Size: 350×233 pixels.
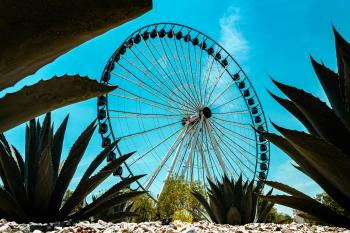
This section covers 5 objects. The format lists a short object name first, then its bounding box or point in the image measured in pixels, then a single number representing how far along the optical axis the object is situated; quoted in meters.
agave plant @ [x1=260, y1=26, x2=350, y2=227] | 1.67
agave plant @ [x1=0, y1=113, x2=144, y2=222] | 3.93
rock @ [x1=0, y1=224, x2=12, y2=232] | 2.78
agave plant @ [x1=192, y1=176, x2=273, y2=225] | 6.41
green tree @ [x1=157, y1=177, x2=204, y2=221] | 23.55
